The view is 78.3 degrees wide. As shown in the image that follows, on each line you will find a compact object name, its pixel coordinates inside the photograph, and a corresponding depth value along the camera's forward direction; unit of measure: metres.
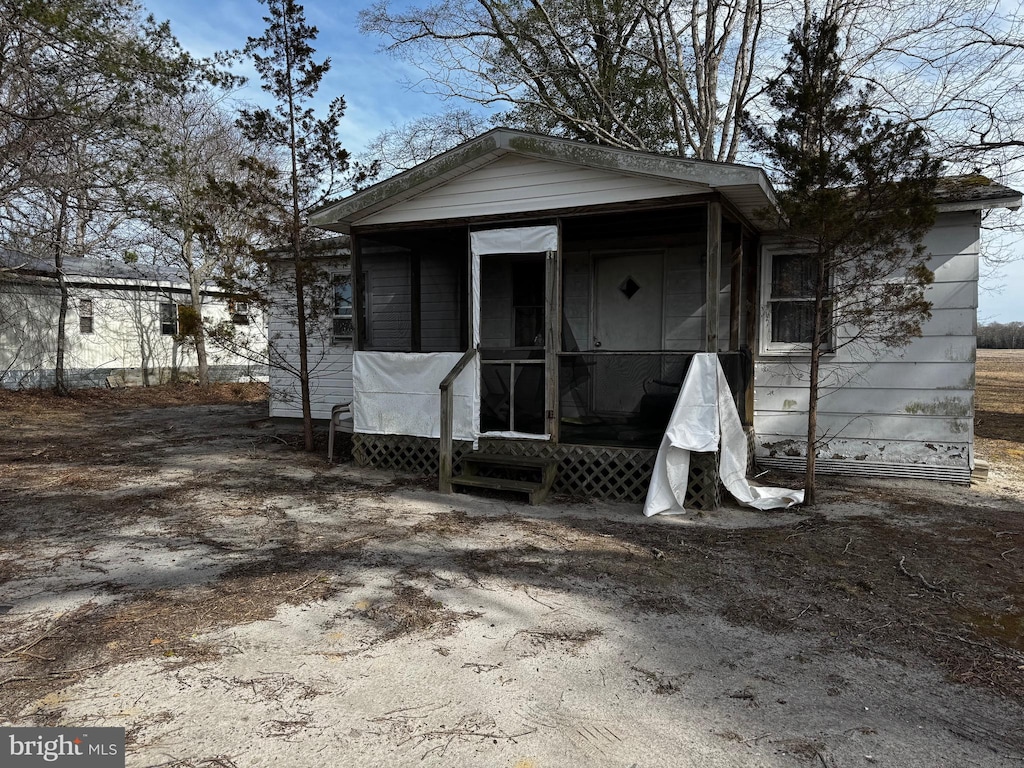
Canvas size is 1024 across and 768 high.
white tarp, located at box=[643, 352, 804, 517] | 5.69
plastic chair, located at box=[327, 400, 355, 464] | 8.21
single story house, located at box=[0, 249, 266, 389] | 16.56
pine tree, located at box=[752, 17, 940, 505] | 5.16
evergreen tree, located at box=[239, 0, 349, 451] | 8.20
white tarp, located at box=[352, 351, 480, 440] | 6.85
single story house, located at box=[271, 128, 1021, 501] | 6.24
